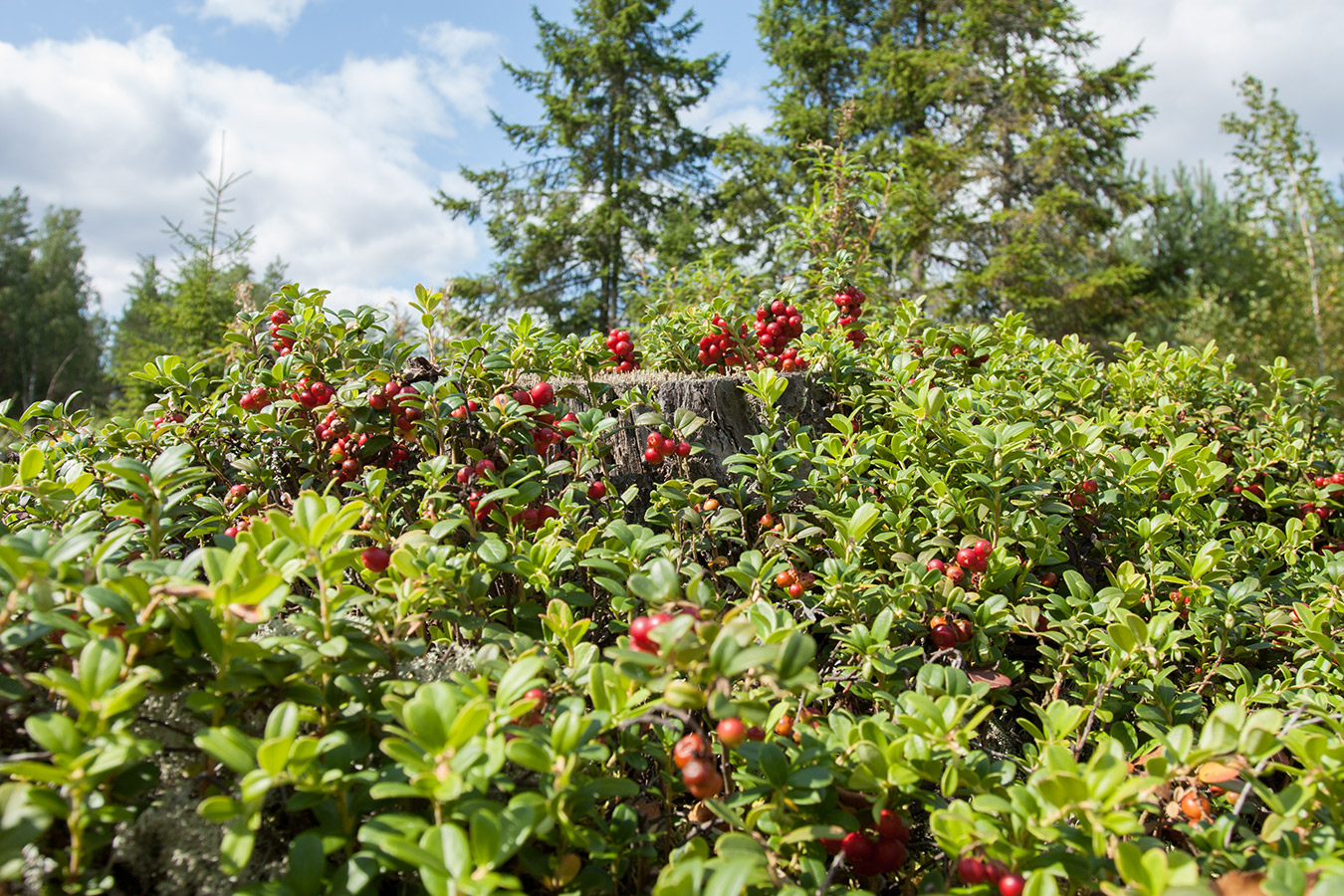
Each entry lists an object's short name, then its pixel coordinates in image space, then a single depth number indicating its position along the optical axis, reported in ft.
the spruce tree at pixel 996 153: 30.59
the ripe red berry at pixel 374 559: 1.05
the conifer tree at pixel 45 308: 79.04
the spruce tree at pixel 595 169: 38.05
